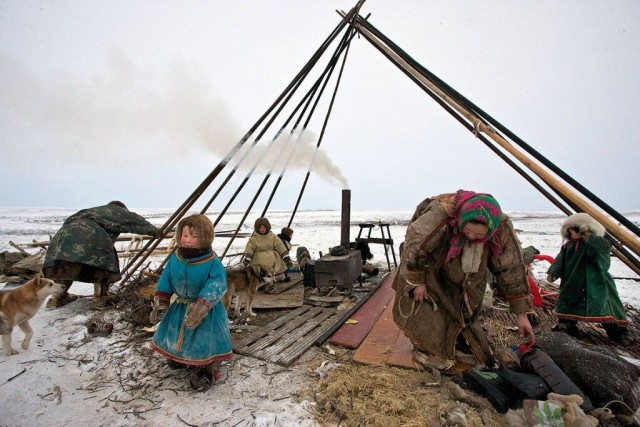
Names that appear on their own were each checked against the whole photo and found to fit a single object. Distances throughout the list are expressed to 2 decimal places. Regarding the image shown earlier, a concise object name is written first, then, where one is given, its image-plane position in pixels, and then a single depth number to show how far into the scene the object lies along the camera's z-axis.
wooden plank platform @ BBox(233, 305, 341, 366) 3.42
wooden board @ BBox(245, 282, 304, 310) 5.25
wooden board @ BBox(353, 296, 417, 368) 3.19
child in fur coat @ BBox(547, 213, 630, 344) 3.78
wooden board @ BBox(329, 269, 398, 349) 3.73
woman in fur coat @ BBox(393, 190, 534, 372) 2.69
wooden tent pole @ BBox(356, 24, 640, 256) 2.73
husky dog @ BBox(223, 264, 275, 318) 4.48
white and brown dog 3.30
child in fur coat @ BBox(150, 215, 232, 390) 2.76
